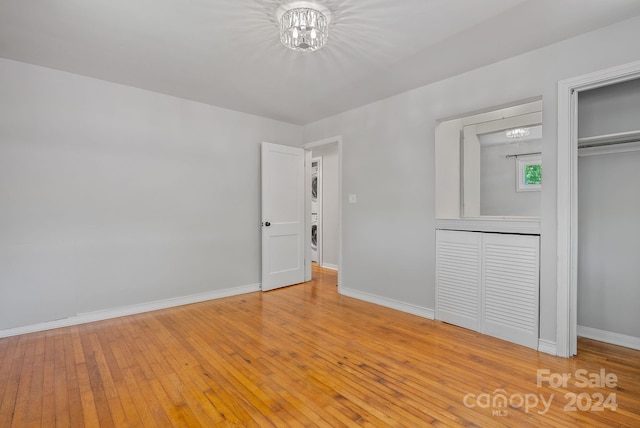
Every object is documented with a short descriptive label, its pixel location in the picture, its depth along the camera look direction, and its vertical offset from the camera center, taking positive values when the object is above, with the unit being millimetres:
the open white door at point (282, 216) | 4316 -53
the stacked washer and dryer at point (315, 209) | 6289 +69
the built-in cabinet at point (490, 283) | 2554 -649
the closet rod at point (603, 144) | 2491 +582
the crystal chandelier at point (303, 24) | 1985 +1254
